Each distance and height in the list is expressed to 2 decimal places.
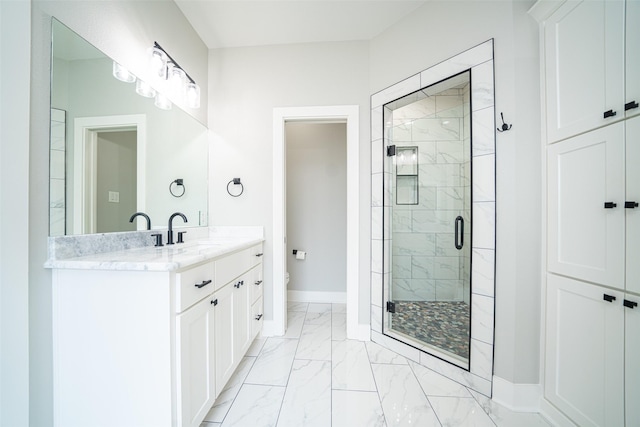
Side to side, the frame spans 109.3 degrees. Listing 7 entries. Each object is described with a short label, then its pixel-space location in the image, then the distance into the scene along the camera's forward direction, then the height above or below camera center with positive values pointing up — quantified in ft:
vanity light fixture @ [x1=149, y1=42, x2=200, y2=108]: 4.75 +3.18
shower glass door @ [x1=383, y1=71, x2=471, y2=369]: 6.51 -0.10
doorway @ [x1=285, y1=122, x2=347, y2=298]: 9.68 +0.39
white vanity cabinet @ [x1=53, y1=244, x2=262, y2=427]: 2.90 -1.76
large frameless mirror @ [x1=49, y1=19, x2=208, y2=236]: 3.16 +1.14
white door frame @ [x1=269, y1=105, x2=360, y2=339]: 6.77 +0.31
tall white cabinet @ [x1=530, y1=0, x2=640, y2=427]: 3.04 +0.06
